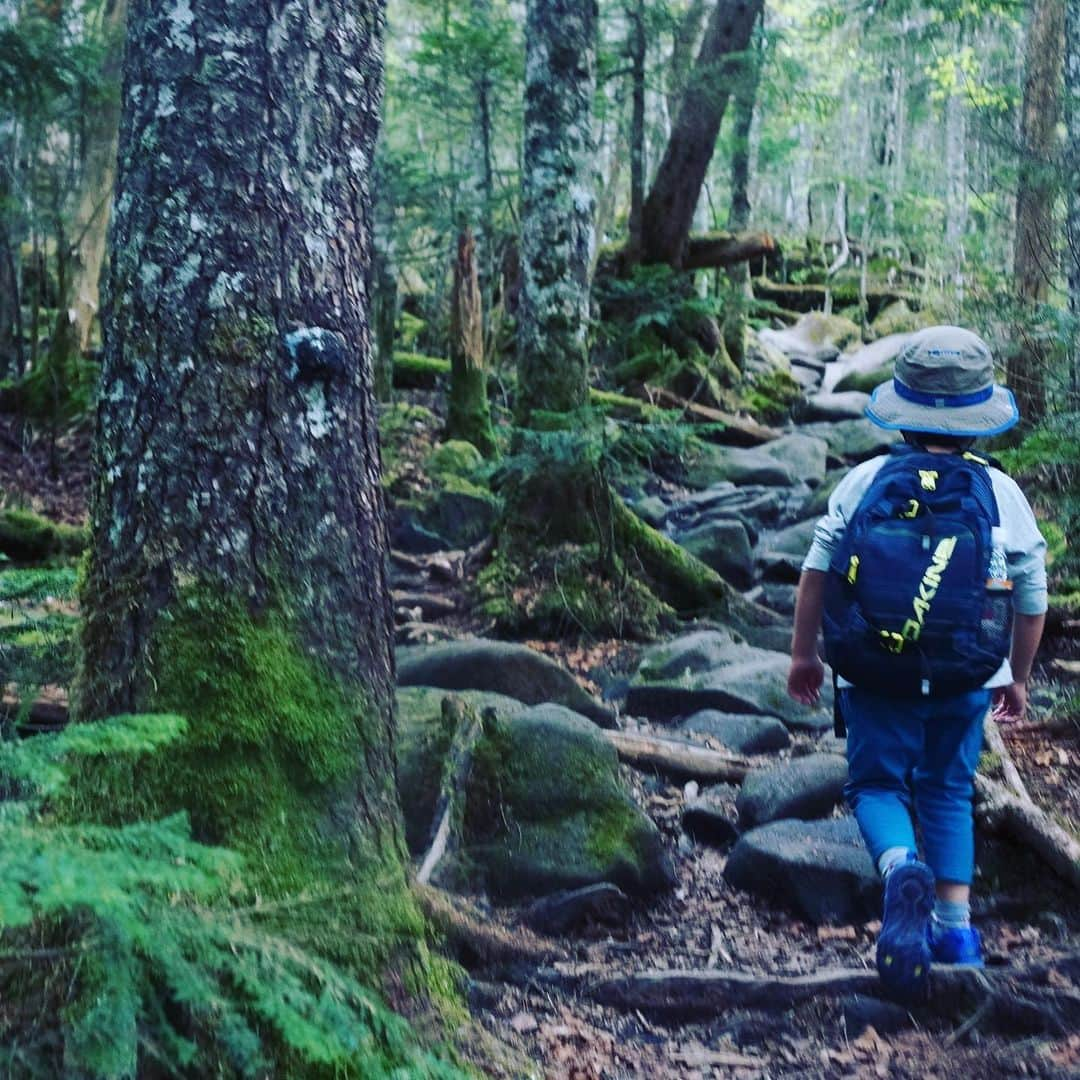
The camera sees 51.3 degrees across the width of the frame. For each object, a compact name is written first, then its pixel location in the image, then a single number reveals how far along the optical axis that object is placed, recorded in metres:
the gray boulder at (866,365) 21.39
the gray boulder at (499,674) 6.33
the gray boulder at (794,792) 5.12
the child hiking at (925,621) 3.47
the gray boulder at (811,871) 4.36
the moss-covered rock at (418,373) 17.23
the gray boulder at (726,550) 10.41
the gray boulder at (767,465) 14.64
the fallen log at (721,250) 17.14
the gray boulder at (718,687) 6.87
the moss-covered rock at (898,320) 26.97
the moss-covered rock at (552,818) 4.47
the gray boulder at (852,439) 16.59
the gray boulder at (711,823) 5.20
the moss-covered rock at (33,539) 8.38
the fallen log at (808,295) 31.86
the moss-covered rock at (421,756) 4.53
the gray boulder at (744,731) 6.36
